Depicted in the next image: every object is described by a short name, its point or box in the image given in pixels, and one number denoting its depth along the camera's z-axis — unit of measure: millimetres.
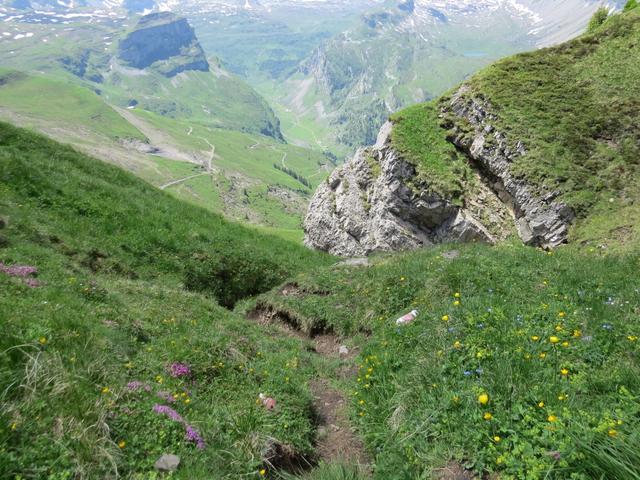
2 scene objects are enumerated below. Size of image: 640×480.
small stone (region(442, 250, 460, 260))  16250
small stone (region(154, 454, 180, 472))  5594
